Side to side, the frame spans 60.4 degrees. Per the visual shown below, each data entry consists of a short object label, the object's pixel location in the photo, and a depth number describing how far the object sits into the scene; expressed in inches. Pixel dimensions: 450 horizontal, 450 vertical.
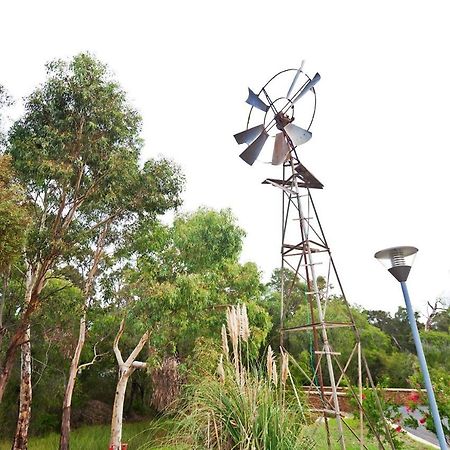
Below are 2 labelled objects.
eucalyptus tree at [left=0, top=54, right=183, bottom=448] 274.2
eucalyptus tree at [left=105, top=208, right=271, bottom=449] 290.7
